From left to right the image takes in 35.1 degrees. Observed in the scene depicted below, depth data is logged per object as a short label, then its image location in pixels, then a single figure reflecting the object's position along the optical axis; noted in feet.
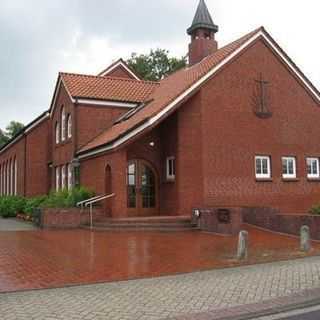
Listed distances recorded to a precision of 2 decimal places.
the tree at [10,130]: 272.51
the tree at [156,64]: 172.14
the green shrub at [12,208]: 100.63
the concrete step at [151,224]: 64.69
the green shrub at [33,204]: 84.86
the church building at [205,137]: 73.67
